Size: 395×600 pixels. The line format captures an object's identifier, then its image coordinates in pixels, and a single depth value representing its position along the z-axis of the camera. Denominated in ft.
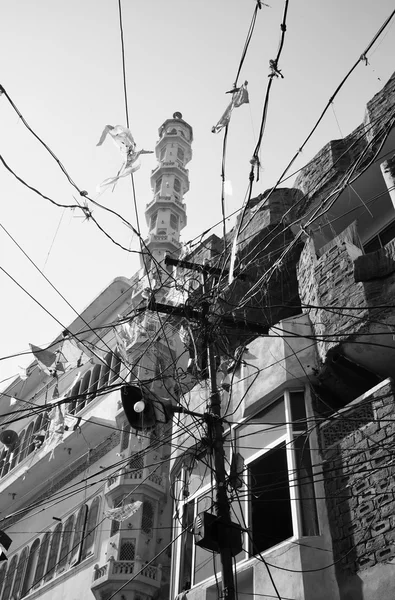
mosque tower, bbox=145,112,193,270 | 95.71
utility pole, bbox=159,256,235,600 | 22.39
